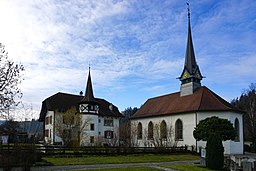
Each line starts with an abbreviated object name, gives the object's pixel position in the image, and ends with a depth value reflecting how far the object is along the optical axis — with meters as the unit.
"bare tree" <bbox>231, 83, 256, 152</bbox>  55.40
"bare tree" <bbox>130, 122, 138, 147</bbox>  54.45
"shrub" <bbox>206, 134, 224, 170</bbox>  21.25
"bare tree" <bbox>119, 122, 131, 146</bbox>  53.94
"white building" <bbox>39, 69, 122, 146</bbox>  50.22
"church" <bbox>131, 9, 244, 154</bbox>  42.09
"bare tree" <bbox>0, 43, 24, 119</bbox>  19.89
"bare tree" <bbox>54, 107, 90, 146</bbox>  41.19
